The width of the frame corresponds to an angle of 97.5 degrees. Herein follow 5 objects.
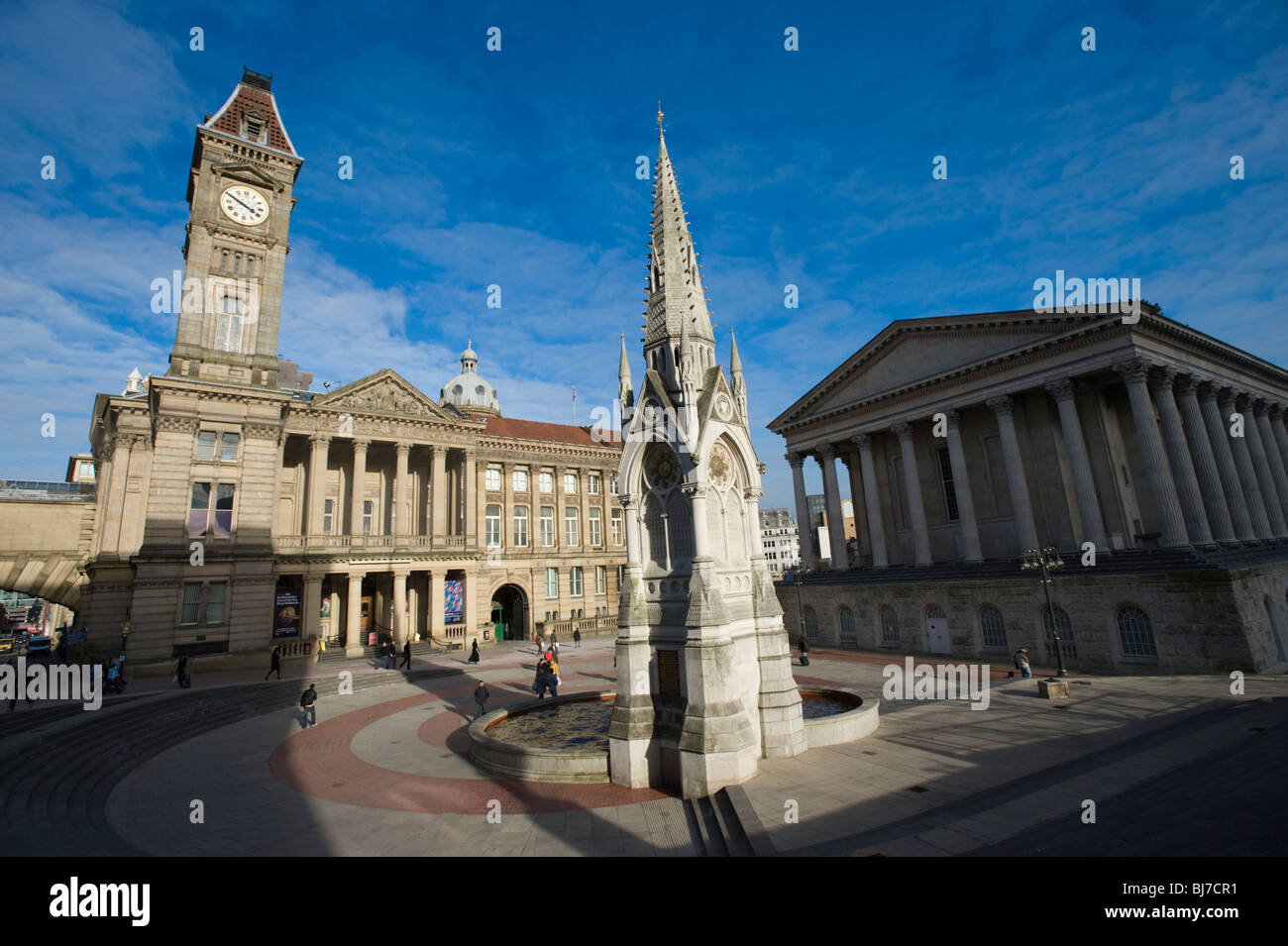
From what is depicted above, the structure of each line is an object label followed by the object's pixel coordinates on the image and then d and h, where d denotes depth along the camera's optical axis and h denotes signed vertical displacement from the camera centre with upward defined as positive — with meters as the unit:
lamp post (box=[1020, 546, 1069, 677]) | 20.42 -0.02
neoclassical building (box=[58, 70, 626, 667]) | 30.81 +7.12
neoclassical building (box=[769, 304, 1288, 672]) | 23.27 +3.91
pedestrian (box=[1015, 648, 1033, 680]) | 22.28 -3.93
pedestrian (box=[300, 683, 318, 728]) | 19.20 -3.64
